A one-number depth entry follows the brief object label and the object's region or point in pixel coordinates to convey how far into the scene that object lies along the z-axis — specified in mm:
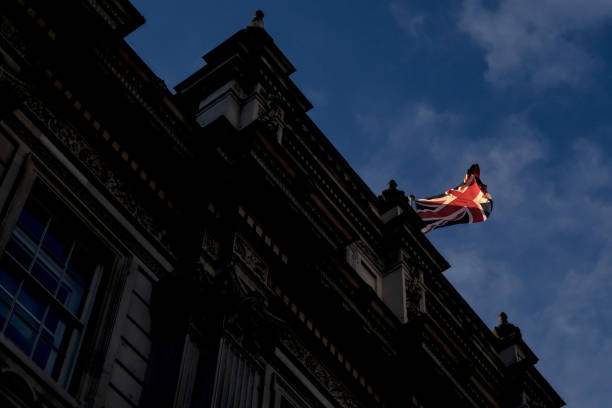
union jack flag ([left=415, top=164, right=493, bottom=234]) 30953
